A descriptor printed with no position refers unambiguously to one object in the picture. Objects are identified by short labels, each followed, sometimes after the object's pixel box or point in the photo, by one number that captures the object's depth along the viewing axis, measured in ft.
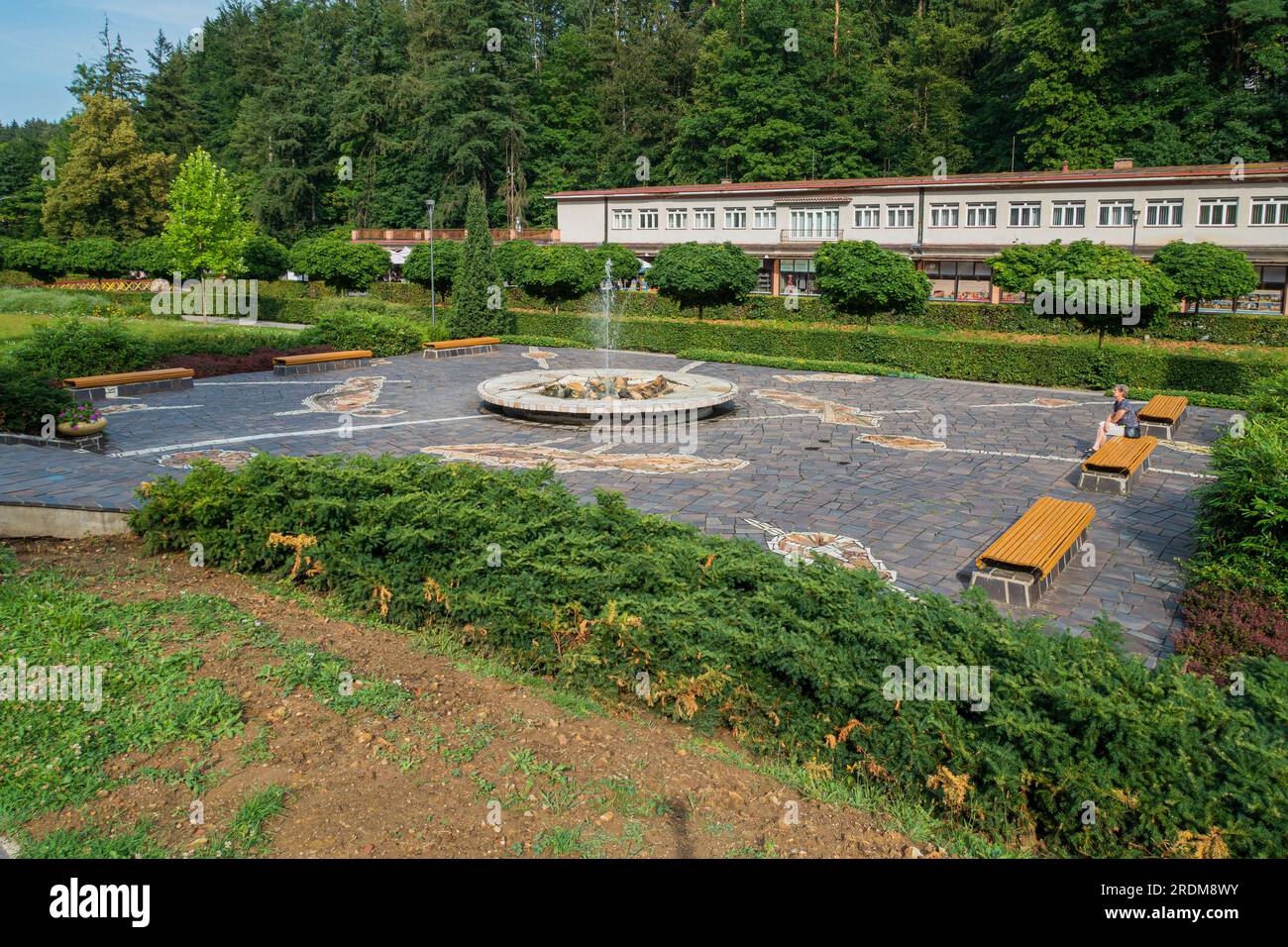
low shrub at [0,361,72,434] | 43.45
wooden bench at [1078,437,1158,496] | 38.73
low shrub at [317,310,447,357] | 80.28
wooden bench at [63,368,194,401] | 57.77
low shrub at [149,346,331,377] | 68.95
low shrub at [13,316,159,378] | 59.16
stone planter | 43.39
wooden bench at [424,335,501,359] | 83.61
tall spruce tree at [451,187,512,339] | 91.50
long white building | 111.04
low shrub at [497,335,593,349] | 93.76
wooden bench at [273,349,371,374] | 70.79
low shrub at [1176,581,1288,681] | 21.43
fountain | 51.67
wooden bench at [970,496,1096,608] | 26.63
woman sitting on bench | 44.71
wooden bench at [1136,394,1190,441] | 49.85
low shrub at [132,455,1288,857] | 14.48
